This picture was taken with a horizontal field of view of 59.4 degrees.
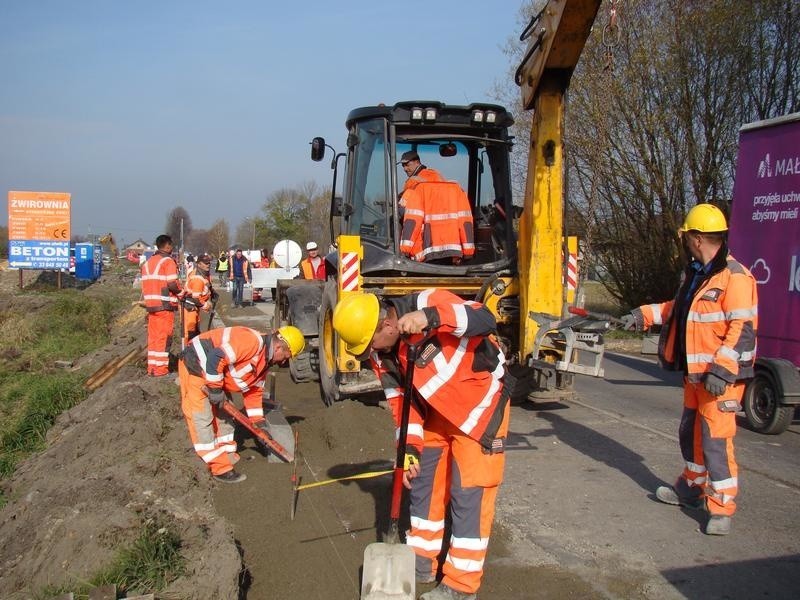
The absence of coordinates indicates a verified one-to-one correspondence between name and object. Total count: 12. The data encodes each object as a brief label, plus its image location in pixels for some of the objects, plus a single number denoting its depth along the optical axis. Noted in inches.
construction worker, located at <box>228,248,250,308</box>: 835.4
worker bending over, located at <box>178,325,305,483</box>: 220.8
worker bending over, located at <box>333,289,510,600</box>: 135.9
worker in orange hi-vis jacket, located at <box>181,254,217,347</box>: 432.5
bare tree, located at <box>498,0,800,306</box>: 561.9
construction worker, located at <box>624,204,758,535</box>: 171.9
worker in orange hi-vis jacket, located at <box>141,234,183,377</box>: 375.2
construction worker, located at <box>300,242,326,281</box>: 527.5
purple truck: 277.9
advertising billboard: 1027.3
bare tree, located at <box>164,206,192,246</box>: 3375.5
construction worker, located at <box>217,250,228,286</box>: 1133.7
